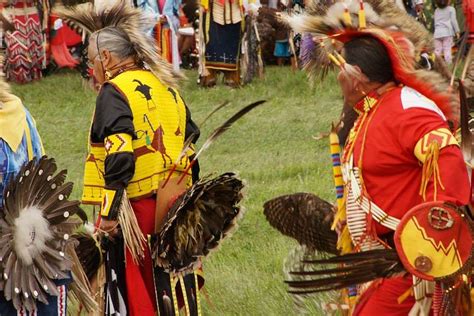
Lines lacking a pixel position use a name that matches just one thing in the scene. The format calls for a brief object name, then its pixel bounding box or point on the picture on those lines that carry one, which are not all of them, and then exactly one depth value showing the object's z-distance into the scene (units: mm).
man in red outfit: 7914
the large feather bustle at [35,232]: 8867
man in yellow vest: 10500
